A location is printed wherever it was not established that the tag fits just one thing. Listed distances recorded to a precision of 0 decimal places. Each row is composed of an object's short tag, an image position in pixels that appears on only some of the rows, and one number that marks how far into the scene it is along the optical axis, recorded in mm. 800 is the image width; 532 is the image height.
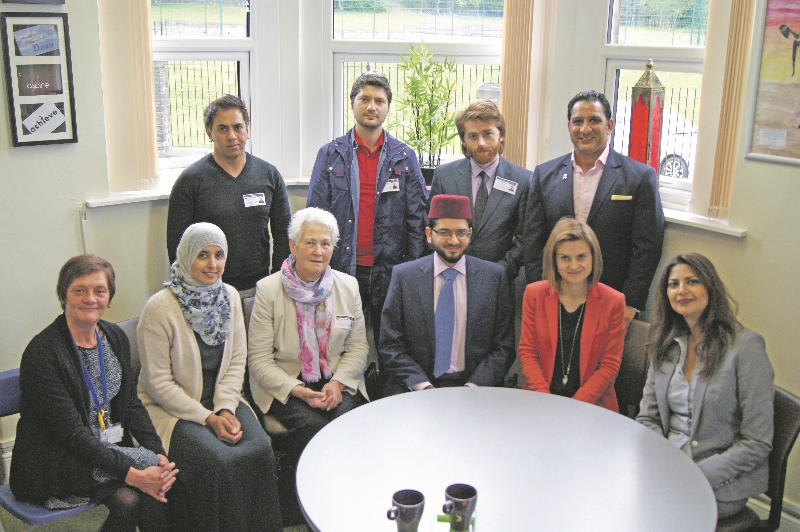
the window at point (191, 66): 4387
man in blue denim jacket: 4074
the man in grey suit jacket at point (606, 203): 3645
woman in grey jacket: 2619
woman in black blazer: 2709
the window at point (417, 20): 4699
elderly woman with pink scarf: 3426
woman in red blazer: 3238
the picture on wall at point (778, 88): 3180
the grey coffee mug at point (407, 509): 1959
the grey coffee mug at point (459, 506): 1972
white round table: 2084
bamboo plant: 4449
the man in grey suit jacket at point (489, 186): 3883
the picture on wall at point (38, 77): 3521
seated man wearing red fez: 3443
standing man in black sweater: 3824
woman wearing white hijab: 3035
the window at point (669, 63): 4012
